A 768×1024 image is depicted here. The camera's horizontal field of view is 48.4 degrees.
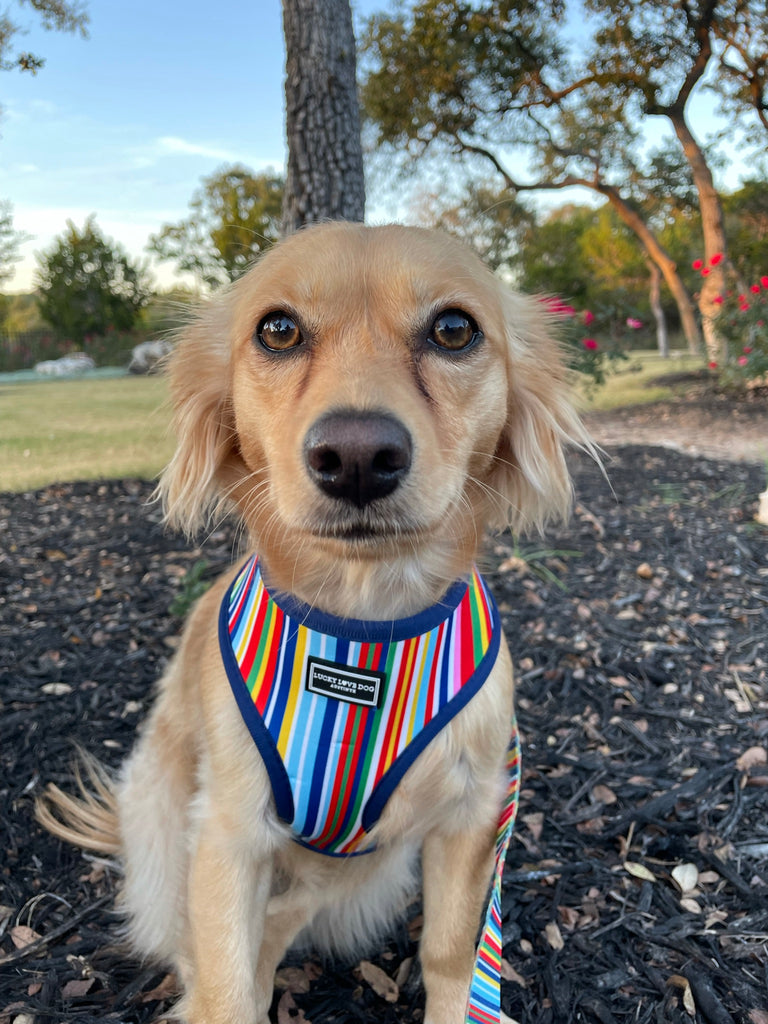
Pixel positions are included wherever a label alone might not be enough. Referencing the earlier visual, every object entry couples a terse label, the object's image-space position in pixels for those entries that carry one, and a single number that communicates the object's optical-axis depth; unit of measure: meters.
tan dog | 0.35
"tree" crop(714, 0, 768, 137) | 5.26
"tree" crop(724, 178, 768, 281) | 6.50
